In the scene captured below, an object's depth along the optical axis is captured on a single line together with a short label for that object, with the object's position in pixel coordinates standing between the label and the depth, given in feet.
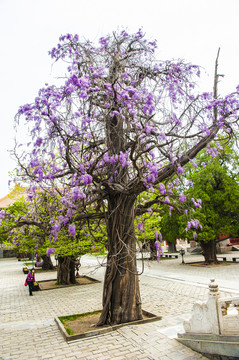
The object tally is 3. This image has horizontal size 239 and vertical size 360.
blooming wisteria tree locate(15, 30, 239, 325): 26.07
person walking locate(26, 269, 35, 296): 50.91
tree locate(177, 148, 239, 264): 73.92
